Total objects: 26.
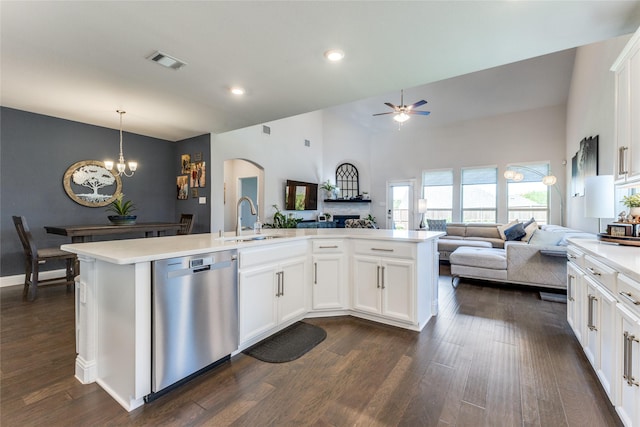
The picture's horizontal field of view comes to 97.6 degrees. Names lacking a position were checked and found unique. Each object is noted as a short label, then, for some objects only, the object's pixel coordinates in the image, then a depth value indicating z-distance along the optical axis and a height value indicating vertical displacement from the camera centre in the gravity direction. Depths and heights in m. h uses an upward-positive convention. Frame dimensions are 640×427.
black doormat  2.17 -1.12
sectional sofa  3.71 -0.72
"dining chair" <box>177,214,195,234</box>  5.05 -0.23
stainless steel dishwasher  1.65 -0.68
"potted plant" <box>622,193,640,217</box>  2.10 +0.06
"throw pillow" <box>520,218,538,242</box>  5.12 -0.32
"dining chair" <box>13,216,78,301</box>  3.46 -0.59
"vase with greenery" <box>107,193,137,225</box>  4.32 -0.12
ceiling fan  5.46 +1.97
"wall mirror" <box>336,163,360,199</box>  9.32 +1.01
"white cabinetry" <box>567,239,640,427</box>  1.27 -0.59
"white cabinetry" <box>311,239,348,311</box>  2.89 -0.67
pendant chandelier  4.06 +0.70
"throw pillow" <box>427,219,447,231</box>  7.04 -0.33
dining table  3.75 -0.28
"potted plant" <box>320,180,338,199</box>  8.41 +0.67
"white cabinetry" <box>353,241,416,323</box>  2.60 -0.67
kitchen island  1.61 -0.62
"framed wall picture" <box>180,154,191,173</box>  5.59 +0.97
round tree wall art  4.59 +0.45
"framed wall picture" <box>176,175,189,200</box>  5.65 +0.49
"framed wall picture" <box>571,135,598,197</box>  3.75 +0.74
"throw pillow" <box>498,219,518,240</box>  6.16 -0.37
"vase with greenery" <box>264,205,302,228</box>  6.76 -0.25
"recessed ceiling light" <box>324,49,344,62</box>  2.46 +1.41
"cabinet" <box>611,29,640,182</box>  1.82 +0.70
